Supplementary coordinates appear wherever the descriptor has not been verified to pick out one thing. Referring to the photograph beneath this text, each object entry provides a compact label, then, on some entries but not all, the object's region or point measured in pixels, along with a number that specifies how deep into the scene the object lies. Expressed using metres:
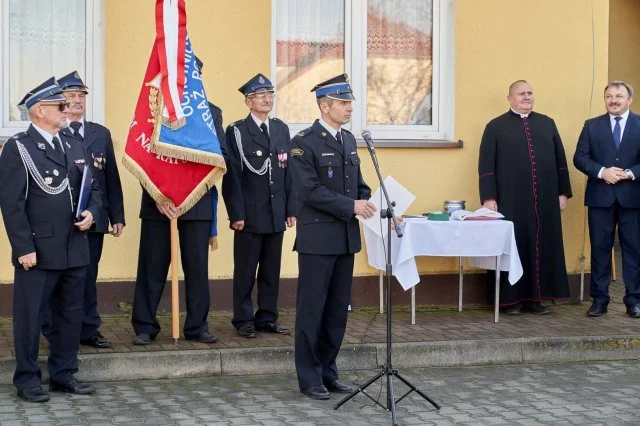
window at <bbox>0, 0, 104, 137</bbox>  13.27
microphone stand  9.66
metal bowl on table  14.20
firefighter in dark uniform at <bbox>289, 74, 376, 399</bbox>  10.47
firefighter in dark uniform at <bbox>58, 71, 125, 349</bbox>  11.50
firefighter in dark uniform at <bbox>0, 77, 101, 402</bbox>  9.98
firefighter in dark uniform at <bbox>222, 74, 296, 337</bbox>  12.43
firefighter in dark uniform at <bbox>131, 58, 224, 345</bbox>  11.97
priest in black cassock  14.35
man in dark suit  14.01
